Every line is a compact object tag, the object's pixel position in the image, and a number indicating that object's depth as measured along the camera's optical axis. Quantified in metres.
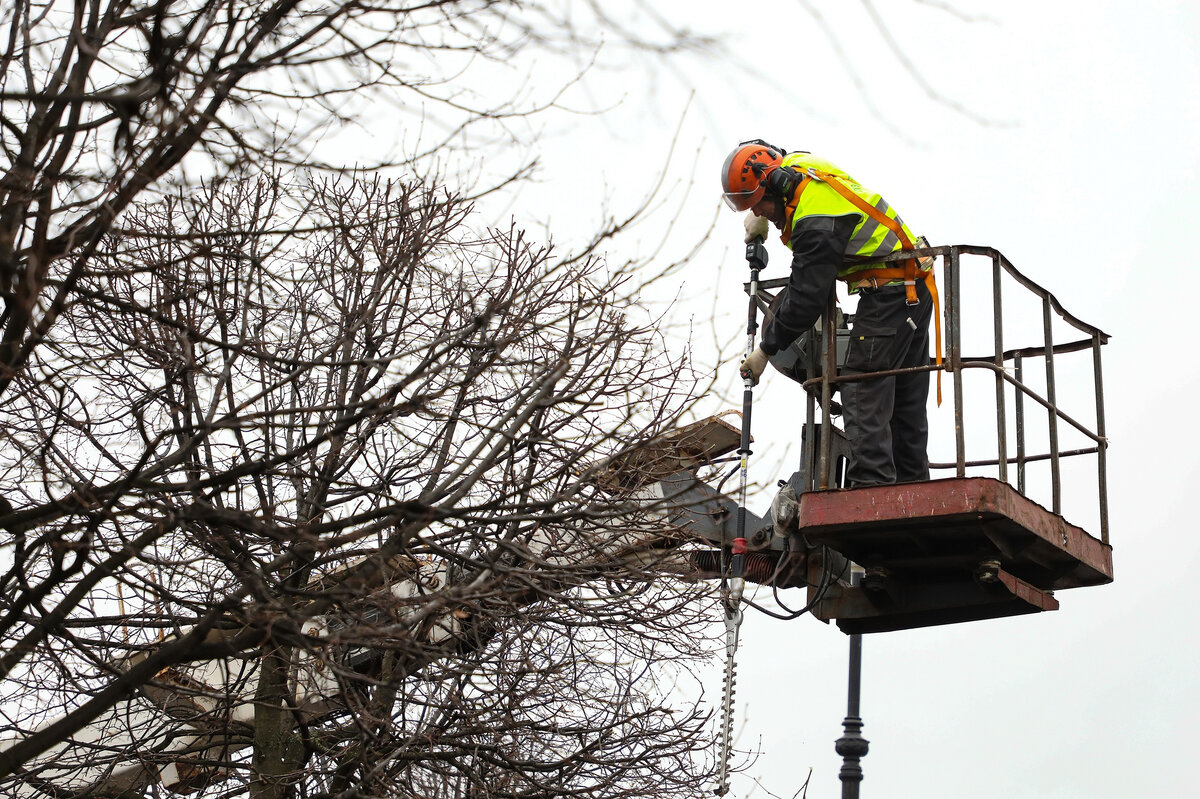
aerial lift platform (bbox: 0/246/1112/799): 16.05
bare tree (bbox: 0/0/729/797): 10.19
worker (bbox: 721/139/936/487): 16.87
